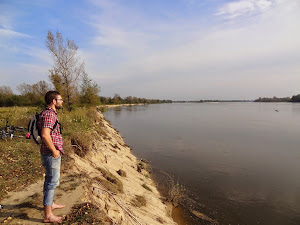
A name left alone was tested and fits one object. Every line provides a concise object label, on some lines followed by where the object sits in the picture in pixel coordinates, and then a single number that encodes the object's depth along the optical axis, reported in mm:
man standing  3500
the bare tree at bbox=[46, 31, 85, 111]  20344
